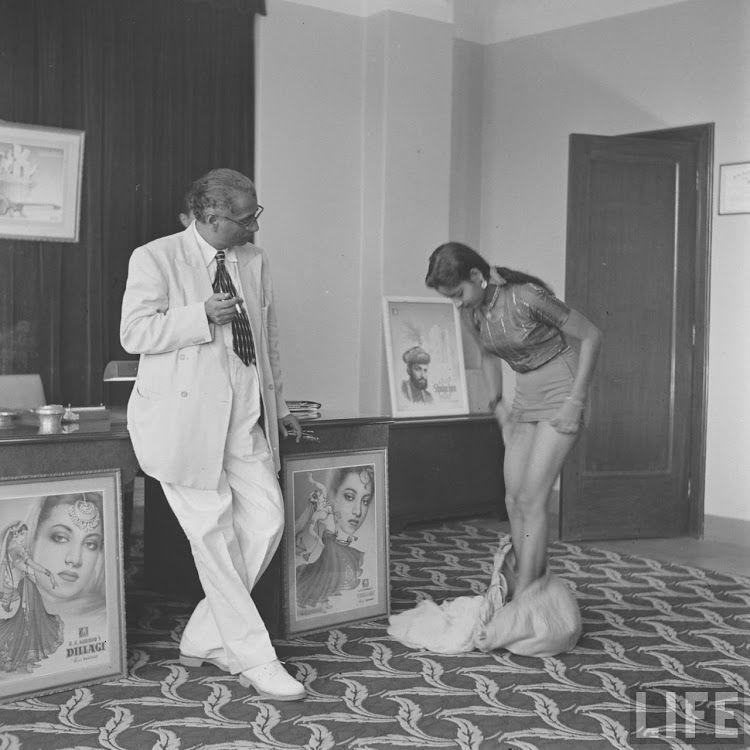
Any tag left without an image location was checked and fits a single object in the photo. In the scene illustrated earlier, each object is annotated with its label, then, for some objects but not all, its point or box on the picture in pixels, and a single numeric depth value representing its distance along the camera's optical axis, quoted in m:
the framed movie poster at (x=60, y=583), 3.50
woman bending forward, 4.06
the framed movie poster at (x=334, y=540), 4.26
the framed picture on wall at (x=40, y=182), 6.11
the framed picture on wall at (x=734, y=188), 6.50
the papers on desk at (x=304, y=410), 4.53
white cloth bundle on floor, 4.06
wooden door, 6.51
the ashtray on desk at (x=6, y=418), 4.09
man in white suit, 3.54
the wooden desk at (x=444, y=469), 6.57
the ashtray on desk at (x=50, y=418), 3.87
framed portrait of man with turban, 6.95
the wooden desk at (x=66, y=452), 3.53
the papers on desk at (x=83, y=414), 4.22
